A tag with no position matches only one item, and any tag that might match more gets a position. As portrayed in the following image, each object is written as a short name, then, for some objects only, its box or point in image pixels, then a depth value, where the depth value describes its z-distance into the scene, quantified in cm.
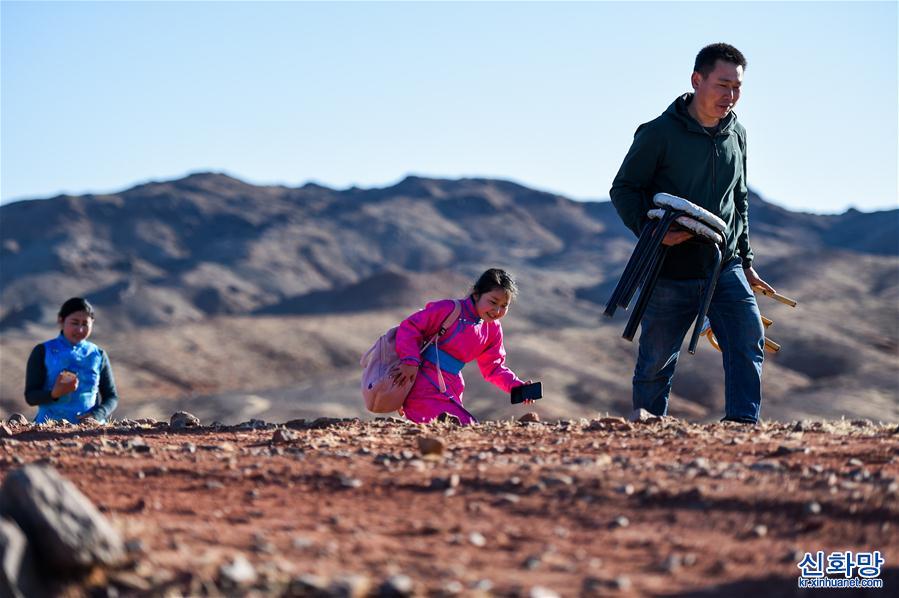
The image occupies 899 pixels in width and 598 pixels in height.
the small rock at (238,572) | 338
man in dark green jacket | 669
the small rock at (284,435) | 611
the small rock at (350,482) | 468
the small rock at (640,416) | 669
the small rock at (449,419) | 714
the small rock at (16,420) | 768
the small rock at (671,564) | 359
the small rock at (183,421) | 746
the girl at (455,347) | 725
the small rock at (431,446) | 533
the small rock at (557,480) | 458
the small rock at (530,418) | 729
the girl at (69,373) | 833
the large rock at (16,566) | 349
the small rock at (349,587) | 327
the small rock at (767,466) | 492
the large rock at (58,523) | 355
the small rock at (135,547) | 365
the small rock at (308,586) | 331
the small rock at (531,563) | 358
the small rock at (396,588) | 329
